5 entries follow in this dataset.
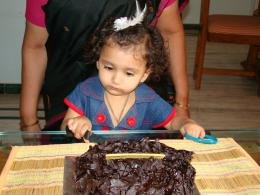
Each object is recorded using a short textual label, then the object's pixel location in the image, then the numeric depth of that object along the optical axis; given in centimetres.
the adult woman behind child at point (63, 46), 127
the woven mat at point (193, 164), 81
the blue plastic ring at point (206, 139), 103
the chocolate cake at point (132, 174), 71
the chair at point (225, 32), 290
